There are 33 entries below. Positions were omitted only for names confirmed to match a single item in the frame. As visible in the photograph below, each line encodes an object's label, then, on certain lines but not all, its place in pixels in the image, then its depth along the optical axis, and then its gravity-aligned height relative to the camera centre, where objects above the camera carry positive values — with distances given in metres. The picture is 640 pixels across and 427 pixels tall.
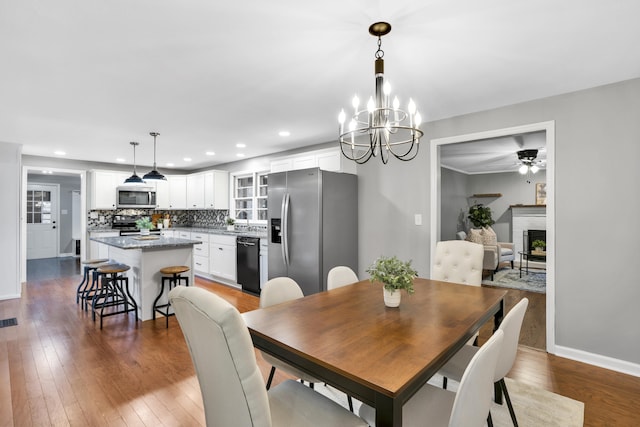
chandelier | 1.66 +0.54
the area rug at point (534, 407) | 1.95 -1.30
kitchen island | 3.70 -0.64
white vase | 1.79 -0.50
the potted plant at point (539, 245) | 6.84 -0.71
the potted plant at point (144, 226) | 4.70 -0.25
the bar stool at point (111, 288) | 3.68 -1.01
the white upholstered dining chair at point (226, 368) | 0.98 -0.53
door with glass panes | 8.23 -0.33
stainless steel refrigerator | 3.75 -0.18
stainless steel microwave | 6.42 +0.26
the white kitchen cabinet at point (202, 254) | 5.94 -0.85
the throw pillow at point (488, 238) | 6.52 -0.54
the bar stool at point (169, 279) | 3.64 -0.84
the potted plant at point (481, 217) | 7.45 -0.12
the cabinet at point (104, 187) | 6.20 +0.43
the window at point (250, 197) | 5.89 +0.26
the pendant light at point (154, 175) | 4.25 +0.46
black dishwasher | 4.83 -0.83
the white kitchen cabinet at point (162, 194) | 6.98 +0.35
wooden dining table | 1.05 -0.55
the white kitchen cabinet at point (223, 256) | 5.30 -0.81
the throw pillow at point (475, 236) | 6.50 -0.50
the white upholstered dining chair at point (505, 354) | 1.42 -0.74
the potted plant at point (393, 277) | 1.72 -0.36
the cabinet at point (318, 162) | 4.29 +0.72
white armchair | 5.89 -0.89
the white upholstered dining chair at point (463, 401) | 1.01 -0.69
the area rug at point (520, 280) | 5.32 -1.27
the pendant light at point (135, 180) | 4.52 +0.42
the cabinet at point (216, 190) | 6.44 +0.42
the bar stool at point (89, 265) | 4.29 -0.76
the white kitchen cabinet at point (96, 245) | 5.92 -0.70
